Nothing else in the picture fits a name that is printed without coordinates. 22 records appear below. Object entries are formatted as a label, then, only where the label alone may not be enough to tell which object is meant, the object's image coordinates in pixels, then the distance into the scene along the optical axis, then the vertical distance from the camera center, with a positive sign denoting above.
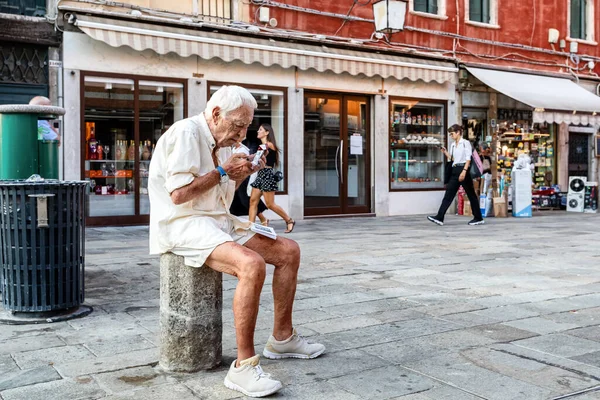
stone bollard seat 3.74 -0.77
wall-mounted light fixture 13.96 +3.25
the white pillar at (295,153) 14.34 +0.44
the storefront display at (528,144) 17.97 +0.74
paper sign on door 15.43 +0.66
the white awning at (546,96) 15.80 +1.82
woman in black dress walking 10.52 -0.19
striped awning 11.44 +2.34
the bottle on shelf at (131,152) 12.64 +0.44
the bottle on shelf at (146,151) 12.80 +0.46
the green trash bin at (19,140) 5.72 +0.31
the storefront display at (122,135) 12.23 +0.75
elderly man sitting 3.47 -0.25
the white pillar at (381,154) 15.65 +0.44
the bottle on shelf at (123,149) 12.59 +0.49
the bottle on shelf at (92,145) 12.24 +0.56
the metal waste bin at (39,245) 4.84 -0.48
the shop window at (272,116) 14.00 +1.20
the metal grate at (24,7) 11.48 +2.86
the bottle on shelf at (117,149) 12.54 +0.49
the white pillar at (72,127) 11.73 +0.85
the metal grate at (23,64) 11.41 +1.89
